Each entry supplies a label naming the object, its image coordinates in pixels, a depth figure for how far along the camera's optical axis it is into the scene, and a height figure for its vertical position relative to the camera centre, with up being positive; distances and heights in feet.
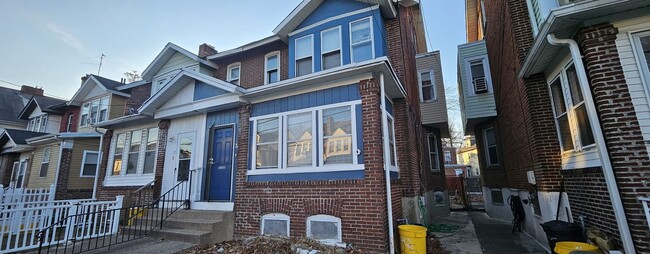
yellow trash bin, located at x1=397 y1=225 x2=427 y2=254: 16.93 -3.78
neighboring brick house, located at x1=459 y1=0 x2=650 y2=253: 11.63 +3.46
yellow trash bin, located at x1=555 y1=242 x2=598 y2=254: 12.32 -3.29
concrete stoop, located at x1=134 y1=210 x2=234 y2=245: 19.36 -3.21
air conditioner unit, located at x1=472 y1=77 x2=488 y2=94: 34.37 +11.65
